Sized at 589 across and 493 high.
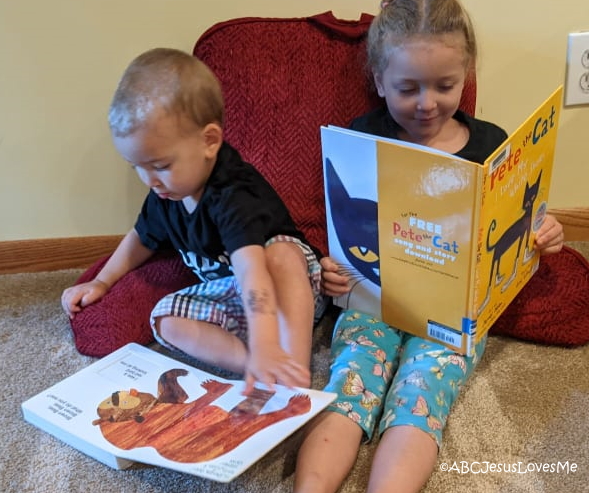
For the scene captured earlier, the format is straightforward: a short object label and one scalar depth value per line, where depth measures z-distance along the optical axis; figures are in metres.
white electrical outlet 1.26
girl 0.85
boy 0.87
